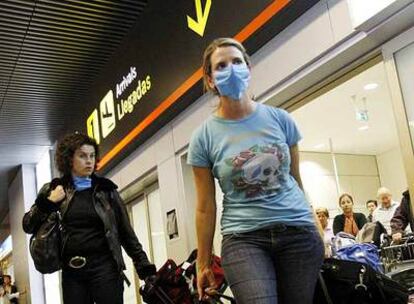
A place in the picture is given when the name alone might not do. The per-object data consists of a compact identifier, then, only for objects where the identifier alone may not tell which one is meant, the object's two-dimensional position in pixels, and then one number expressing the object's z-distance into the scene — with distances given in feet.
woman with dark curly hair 8.80
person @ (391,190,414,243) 14.32
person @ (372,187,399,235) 22.26
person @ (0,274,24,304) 38.34
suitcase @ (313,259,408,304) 6.64
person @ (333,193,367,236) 23.73
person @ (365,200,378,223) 31.06
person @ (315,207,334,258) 23.43
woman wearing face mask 5.43
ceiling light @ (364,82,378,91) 23.63
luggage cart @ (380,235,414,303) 11.69
